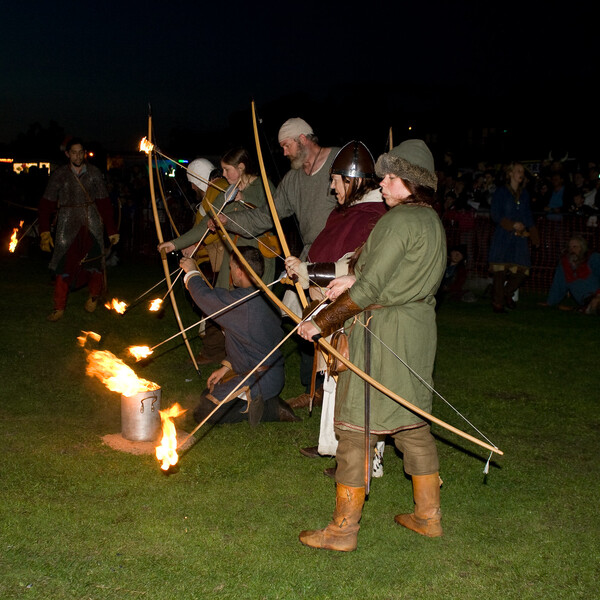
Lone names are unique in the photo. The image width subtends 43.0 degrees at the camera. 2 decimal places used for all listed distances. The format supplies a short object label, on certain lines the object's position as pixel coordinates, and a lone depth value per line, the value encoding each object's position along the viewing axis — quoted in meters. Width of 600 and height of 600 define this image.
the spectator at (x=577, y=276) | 11.57
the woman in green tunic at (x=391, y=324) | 3.60
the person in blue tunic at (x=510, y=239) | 11.30
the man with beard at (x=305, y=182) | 5.36
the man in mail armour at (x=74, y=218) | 9.38
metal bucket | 5.07
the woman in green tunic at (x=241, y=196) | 6.20
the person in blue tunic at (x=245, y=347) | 5.55
